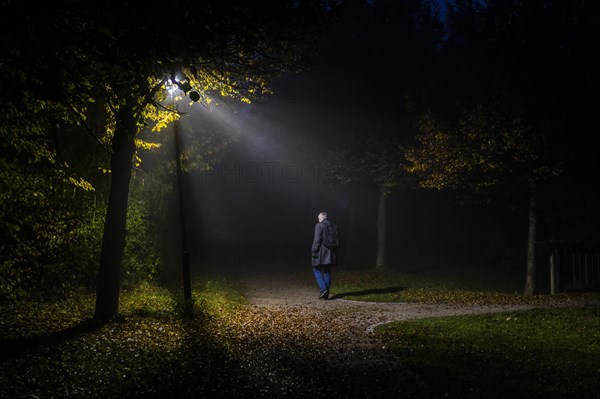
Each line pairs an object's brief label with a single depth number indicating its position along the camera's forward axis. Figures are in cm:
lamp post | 1152
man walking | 1421
